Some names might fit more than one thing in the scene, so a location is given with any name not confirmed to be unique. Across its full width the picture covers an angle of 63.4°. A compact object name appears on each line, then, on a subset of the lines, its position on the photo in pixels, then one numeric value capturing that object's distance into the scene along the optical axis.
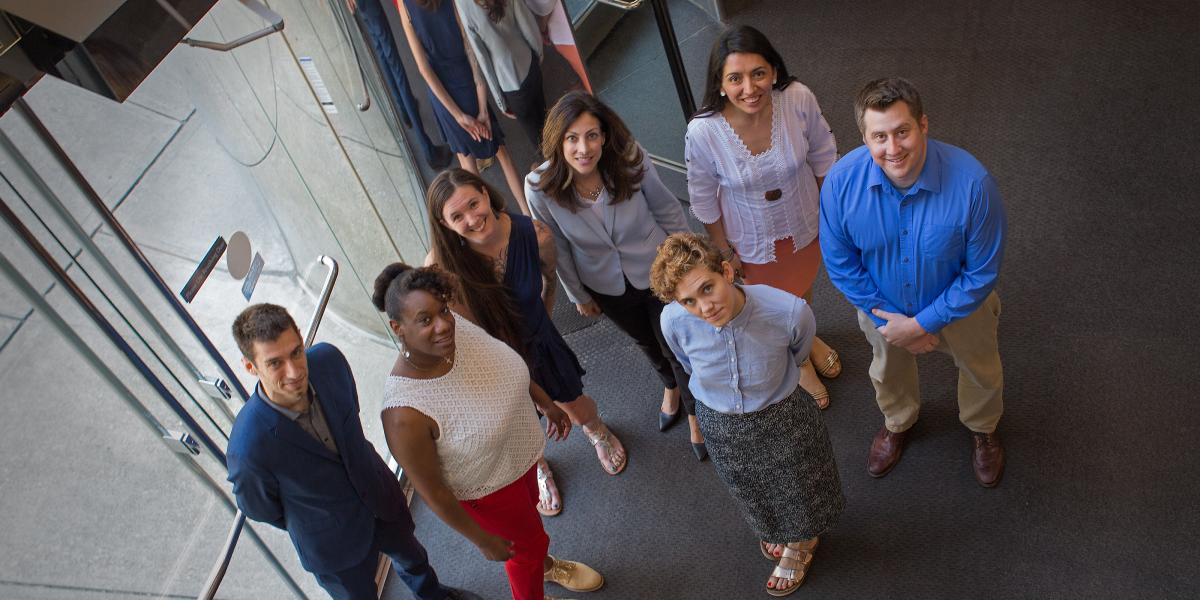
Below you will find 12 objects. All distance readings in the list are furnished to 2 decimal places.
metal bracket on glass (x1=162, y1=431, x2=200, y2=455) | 2.44
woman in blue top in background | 3.42
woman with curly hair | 2.48
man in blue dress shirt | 2.47
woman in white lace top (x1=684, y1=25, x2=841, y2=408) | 2.84
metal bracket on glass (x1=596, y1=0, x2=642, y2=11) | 3.58
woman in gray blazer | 2.79
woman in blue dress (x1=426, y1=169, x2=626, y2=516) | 2.64
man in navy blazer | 2.30
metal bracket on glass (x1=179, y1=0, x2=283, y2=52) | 2.59
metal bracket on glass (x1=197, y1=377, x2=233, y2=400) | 2.63
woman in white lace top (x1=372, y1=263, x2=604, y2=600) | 2.36
